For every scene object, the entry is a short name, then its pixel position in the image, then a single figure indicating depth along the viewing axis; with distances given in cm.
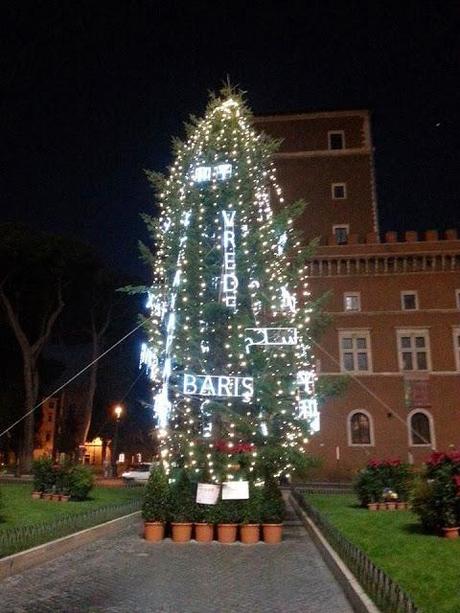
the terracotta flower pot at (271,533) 1277
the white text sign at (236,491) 1270
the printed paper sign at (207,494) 1270
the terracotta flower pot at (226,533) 1263
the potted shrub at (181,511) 1269
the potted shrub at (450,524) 1112
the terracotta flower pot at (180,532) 1266
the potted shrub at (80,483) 1856
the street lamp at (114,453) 3568
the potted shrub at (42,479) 1919
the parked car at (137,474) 3600
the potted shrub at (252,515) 1269
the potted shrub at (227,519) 1265
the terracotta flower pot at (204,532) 1275
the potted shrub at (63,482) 1877
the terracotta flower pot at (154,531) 1275
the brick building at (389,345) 3378
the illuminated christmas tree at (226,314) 1395
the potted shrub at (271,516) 1278
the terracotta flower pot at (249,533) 1263
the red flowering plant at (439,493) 1123
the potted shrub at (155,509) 1277
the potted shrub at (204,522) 1277
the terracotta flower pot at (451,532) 1111
